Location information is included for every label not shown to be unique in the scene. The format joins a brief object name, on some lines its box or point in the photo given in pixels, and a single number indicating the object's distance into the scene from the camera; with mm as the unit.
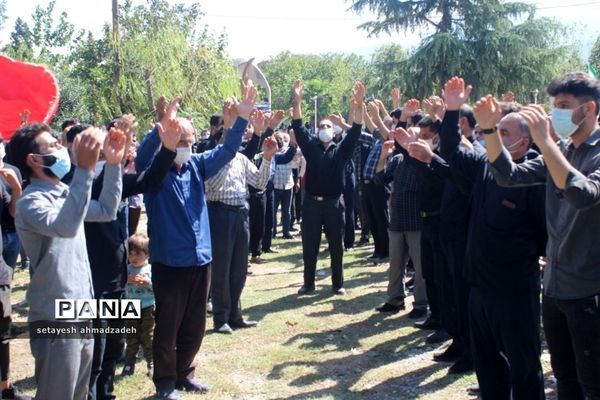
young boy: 5730
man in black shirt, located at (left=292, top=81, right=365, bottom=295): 8469
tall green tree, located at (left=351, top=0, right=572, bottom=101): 24781
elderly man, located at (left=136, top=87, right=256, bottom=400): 5055
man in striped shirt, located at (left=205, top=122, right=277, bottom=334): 7090
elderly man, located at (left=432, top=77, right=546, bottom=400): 3850
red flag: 9938
